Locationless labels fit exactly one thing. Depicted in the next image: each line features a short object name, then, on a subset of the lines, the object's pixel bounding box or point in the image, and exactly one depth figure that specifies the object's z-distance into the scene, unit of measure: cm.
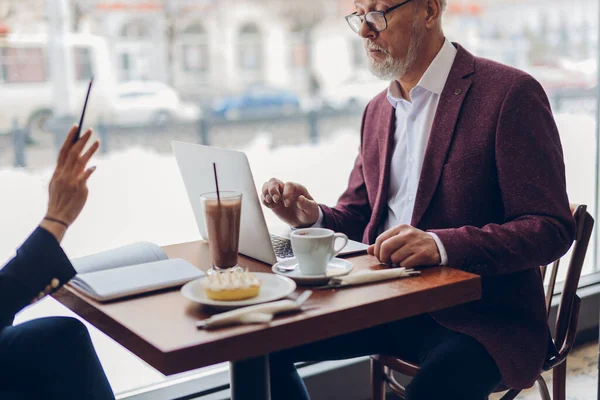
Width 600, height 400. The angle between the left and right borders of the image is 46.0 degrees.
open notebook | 119
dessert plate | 109
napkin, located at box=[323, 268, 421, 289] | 121
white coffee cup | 122
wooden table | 97
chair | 166
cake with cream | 110
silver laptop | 131
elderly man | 140
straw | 125
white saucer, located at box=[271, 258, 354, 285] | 122
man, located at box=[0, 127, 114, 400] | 116
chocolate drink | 126
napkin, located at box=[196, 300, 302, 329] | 102
